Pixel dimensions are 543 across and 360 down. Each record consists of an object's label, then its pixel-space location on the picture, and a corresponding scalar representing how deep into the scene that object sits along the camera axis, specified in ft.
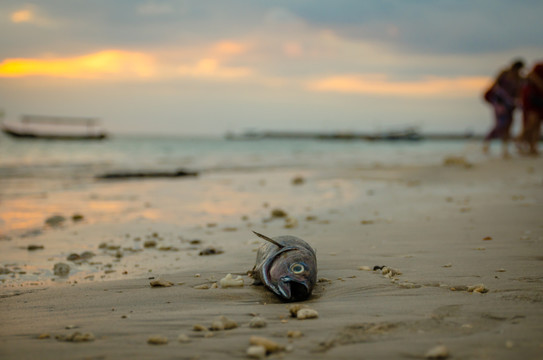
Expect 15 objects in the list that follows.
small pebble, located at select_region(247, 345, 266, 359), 6.98
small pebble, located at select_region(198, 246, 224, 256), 14.94
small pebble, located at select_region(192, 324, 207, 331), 8.22
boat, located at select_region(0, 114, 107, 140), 167.12
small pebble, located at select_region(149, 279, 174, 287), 11.29
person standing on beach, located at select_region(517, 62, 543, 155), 44.91
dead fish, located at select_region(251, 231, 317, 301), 9.96
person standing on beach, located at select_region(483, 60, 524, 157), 49.44
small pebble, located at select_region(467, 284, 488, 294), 9.66
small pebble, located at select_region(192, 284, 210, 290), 11.09
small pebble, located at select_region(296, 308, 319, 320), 8.56
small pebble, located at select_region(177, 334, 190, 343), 7.71
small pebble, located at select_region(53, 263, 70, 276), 13.10
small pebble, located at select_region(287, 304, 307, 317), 8.80
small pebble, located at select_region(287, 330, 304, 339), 7.70
